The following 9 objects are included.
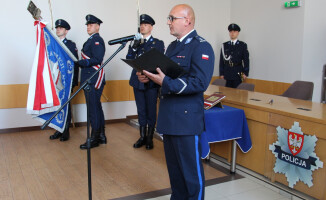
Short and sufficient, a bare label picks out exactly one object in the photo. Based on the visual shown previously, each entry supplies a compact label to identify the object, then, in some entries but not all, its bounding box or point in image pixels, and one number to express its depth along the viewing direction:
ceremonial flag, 2.98
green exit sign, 4.98
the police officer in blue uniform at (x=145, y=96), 3.77
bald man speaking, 1.80
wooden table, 2.38
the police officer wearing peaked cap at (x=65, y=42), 4.36
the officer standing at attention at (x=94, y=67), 3.84
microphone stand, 2.01
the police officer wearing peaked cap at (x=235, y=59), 5.60
